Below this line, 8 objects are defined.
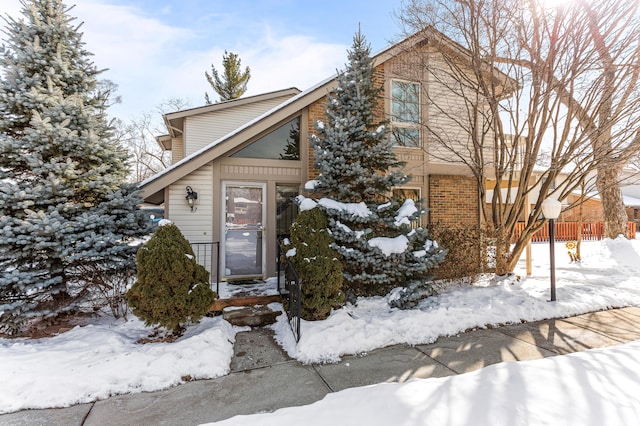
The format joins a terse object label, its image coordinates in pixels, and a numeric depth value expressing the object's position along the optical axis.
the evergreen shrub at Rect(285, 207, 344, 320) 4.56
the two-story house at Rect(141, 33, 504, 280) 6.29
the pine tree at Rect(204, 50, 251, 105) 17.17
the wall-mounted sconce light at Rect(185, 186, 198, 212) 6.20
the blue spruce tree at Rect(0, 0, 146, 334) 4.24
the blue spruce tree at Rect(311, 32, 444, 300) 5.29
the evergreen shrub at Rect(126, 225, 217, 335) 3.96
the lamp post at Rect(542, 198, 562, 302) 5.62
